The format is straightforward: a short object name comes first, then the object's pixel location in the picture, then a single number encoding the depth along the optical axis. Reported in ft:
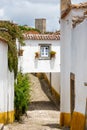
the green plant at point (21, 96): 51.22
